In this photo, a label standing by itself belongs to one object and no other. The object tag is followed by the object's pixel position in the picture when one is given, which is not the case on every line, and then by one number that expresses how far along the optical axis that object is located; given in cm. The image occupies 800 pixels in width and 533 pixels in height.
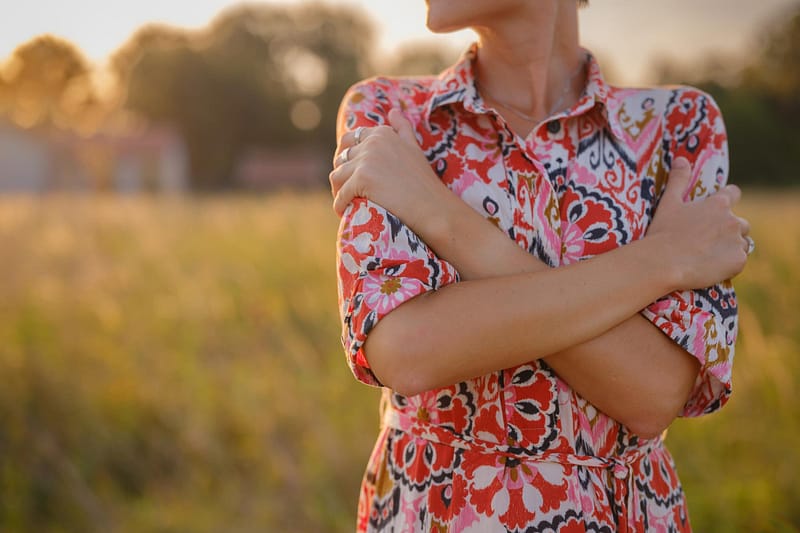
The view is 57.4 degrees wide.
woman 121
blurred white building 2952
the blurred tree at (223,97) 3816
